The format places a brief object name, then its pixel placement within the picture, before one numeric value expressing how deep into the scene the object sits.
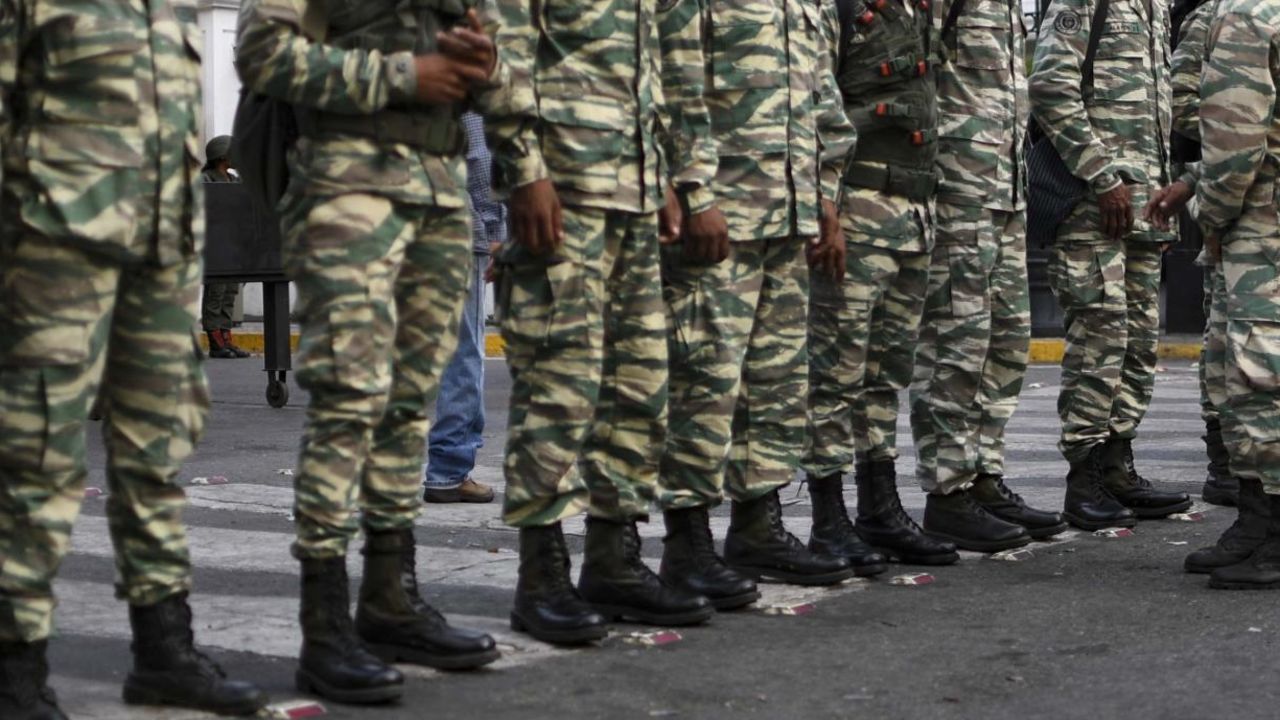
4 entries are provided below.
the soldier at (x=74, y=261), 8.45
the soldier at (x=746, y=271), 11.87
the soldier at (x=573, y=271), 10.61
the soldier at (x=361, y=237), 9.31
